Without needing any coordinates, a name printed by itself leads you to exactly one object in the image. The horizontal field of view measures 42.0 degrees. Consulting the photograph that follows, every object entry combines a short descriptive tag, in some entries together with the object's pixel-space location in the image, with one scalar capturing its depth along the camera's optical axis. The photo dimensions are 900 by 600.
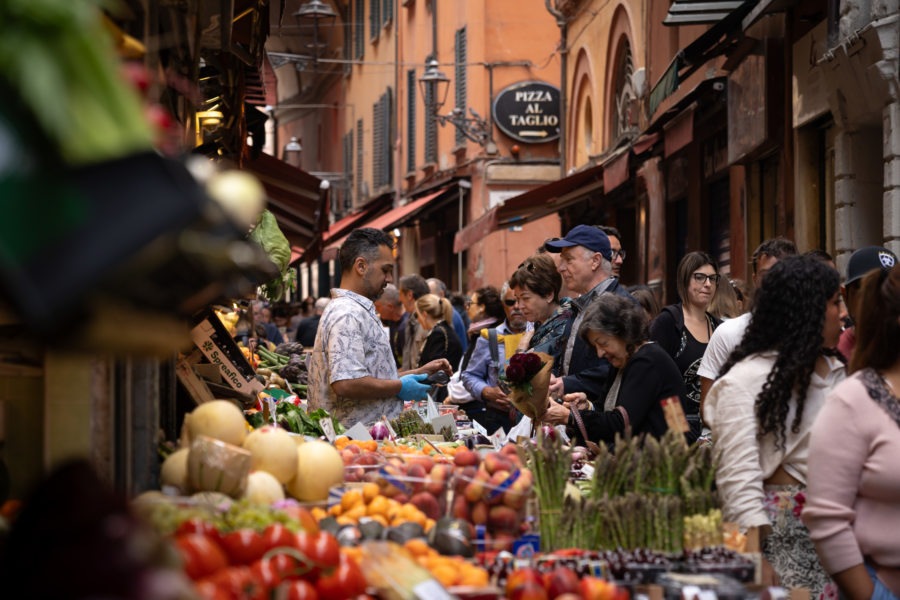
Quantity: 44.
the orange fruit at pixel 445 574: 3.15
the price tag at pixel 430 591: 2.87
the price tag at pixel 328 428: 5.98
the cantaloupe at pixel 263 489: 3.64
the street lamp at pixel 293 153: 36.57
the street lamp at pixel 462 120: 22.64
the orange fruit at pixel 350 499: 4.01
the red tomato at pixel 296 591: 2.70
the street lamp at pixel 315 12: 22.39
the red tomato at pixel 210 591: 2.46
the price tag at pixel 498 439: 6.08
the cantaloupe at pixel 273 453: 3.93
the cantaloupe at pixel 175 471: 3.49
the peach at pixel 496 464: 3.98
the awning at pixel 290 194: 13.35
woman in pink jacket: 3.77
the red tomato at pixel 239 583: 2.58
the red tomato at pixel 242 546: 2.80
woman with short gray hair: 5.43
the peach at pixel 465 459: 4.23
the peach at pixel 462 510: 3.93
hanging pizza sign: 23.55
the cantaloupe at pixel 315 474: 4.11
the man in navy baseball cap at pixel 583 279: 6.71
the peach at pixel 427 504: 4.07
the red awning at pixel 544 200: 16.60
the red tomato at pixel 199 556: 2.62
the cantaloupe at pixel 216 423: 3.83
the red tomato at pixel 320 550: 2.84
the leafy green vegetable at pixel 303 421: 6.71
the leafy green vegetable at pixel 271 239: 7.17
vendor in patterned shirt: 6.40
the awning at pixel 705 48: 11.16
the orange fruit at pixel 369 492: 4.05
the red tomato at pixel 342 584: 2.80
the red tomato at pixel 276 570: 2.72
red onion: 6.45
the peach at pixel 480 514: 3.86
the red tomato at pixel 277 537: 2.89
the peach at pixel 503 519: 3.84
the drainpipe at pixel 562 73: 21.62
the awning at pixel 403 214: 25.55
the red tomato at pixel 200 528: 2.83
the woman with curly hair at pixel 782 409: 4.28
